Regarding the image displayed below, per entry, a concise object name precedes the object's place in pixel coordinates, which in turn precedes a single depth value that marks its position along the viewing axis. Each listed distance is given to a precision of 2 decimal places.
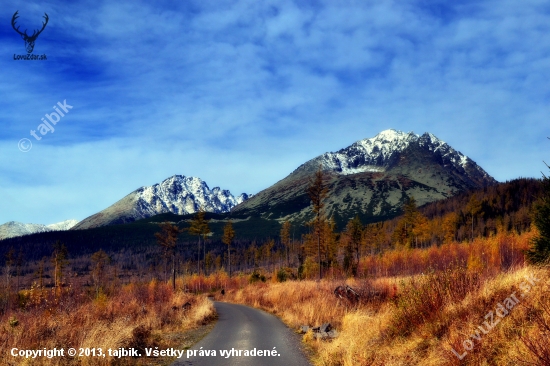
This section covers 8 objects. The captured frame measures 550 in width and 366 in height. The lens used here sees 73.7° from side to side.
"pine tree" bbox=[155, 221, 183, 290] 58.38
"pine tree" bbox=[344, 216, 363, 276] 84.41
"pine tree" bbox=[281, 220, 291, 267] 113.15
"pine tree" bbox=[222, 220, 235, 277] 81.56
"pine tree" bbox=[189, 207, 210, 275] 69.88
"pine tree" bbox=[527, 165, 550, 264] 22.34
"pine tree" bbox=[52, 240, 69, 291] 66.66
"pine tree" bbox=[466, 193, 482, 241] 117.49
